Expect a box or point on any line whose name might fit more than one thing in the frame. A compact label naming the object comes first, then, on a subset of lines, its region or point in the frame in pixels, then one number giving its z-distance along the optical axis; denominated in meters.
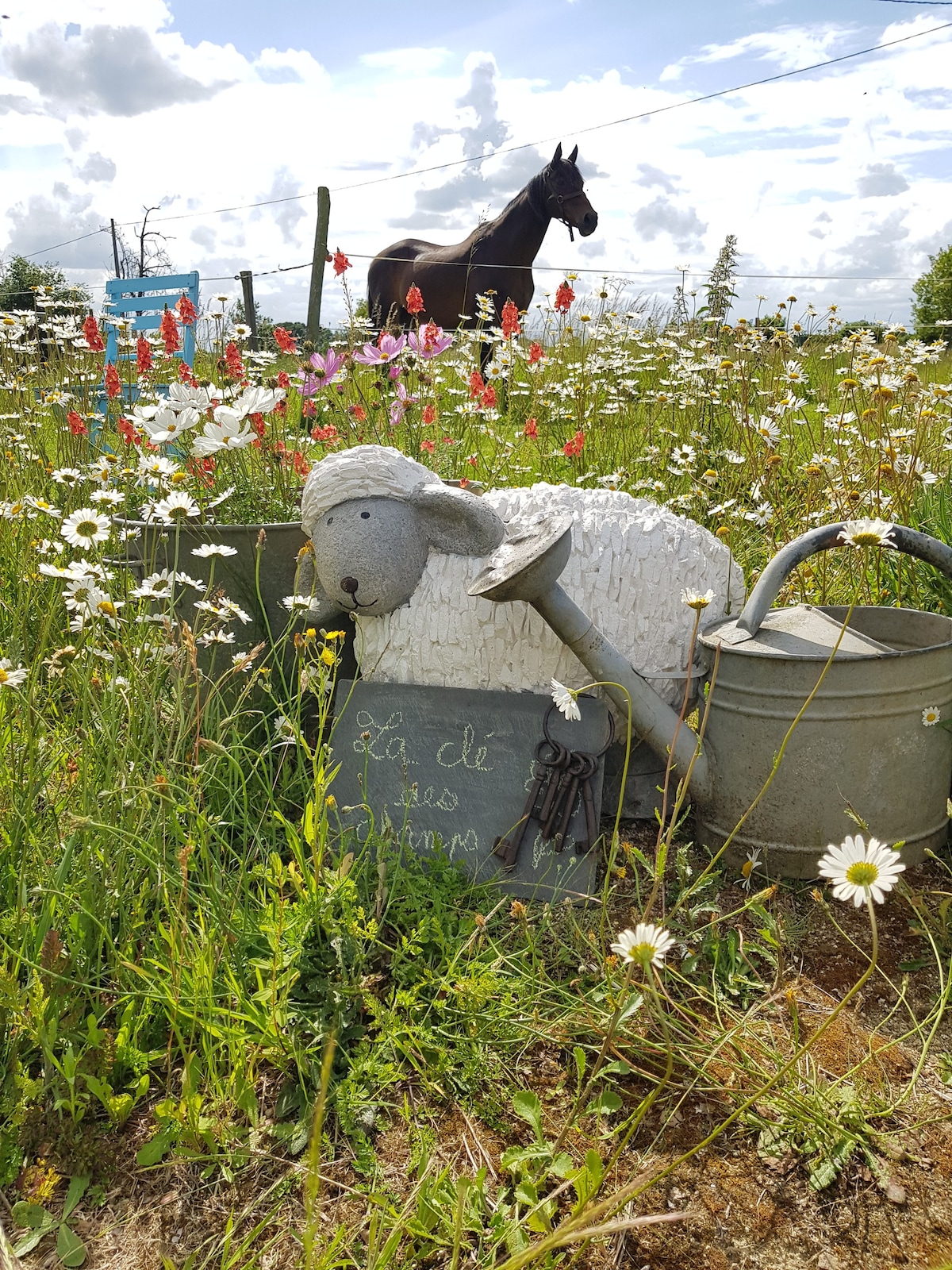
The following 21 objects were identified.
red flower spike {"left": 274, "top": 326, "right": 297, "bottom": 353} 3.19
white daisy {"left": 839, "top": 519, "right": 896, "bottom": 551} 1.54
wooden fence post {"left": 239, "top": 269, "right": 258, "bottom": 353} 9.24
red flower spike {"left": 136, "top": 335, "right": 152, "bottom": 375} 3.04
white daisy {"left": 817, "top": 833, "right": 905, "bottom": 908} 1.10
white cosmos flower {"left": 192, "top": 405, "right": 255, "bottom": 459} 1.85
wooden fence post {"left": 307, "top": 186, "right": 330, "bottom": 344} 8.26
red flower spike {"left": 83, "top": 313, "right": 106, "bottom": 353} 3.06
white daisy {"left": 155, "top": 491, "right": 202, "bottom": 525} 1.96
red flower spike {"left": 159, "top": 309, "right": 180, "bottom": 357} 3.05
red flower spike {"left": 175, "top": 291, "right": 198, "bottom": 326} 3.44
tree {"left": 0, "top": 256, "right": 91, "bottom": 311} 15.62
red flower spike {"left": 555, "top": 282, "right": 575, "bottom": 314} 3.95
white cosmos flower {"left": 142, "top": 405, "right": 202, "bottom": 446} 1.88
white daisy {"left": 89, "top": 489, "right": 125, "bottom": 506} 2.17
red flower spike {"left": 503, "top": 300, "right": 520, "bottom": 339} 3.70
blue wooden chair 5.74
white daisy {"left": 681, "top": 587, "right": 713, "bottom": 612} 1.56
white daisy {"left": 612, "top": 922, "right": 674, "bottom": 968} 1.05
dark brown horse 6.71
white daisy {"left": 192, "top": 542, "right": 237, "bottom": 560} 1.90
